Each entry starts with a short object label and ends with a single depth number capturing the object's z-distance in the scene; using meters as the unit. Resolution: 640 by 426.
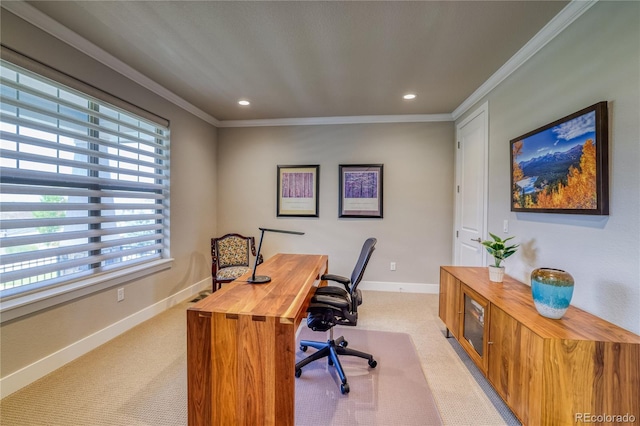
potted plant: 2.01
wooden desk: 1.26
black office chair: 1.83
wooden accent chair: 3.19
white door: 2.81
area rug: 1.56
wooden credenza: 1.20
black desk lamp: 1.83
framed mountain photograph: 1.45
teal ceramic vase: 1.40
